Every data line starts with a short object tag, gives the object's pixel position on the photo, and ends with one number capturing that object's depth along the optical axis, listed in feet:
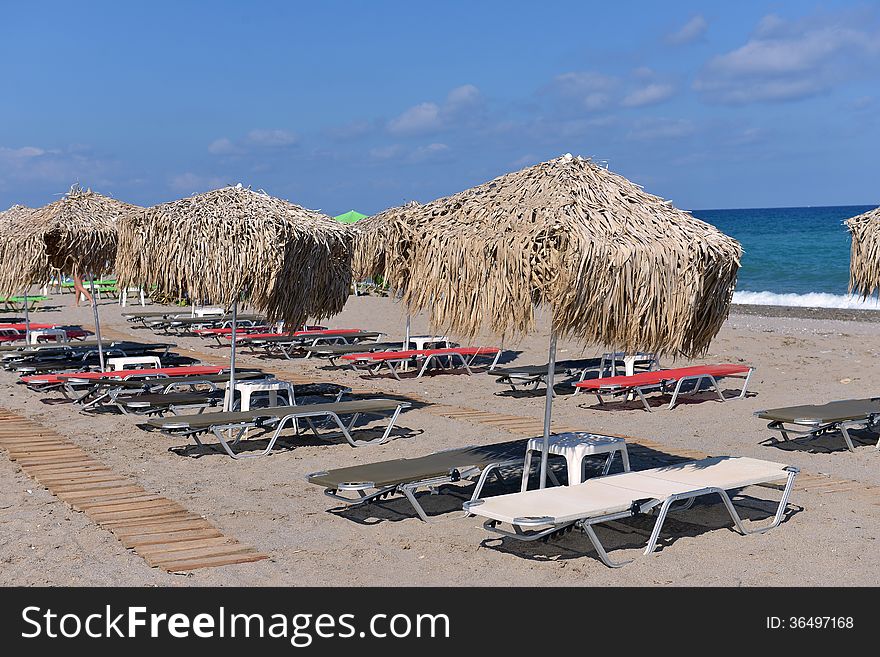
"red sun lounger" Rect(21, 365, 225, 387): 34.19
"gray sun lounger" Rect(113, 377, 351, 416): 30.88
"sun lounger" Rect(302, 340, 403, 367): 45.09
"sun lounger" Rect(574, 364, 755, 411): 33.83
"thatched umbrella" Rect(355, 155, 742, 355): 17.88
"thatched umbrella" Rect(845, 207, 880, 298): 25.73
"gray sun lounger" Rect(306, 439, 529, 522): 18.99
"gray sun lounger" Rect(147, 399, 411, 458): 25.45
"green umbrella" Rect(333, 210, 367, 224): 113.29
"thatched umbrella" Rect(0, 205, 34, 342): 36.22
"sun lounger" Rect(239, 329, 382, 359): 51.75
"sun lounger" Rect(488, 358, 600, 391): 37.65
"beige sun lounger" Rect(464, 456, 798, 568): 16.60
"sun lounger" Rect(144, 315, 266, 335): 61.67
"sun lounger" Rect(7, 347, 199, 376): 41.42
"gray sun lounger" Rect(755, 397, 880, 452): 26.27
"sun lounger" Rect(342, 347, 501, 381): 42.86
